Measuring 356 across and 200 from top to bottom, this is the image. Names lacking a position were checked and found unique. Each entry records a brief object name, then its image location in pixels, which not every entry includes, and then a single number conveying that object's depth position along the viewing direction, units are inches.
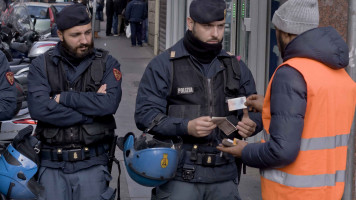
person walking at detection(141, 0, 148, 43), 908.6
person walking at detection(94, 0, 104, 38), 1190.9
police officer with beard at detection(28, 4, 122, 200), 177.3
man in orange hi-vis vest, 130.9
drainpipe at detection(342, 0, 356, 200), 169.3
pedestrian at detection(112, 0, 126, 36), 1033.1
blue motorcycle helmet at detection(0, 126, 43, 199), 171.9
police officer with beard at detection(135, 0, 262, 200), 163.5
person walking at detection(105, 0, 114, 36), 1040.2
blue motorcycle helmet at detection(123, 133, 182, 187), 155.6
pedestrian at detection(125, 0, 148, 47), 859.4
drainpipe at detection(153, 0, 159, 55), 758.9
